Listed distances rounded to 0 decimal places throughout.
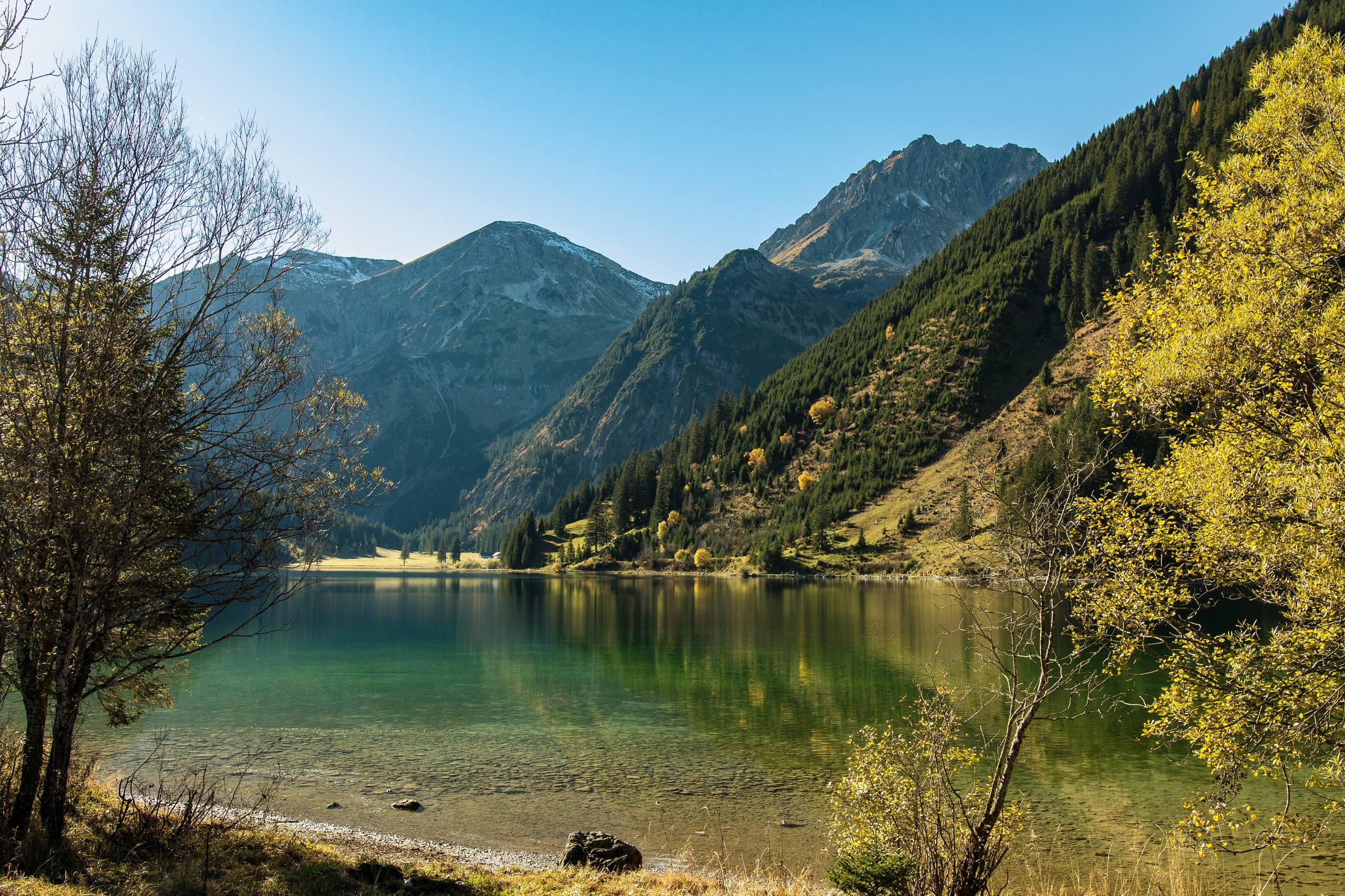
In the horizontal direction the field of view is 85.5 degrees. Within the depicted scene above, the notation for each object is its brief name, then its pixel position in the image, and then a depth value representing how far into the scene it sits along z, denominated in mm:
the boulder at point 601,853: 17406
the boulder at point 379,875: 13539
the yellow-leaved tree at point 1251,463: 11711
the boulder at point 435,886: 13484
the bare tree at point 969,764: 10562
